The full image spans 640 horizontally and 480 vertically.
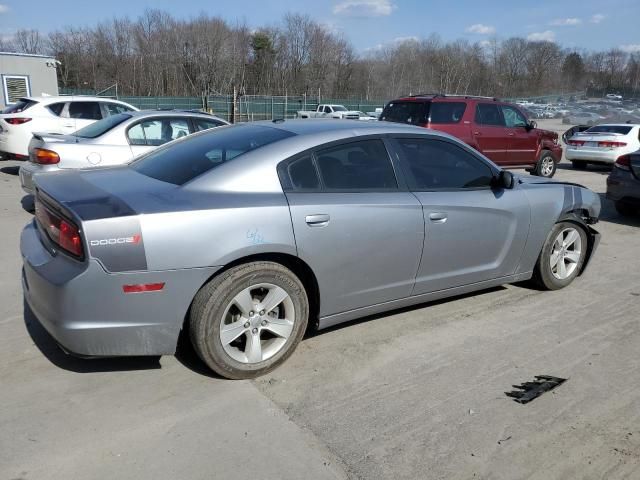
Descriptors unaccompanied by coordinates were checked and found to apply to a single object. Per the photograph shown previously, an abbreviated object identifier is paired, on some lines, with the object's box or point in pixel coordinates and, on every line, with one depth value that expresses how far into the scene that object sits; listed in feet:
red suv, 36.60
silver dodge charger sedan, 9.30
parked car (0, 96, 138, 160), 34.71
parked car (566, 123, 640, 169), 47.09
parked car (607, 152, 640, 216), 25.89
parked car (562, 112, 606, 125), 143.58
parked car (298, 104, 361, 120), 120.26
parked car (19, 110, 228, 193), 23.49
